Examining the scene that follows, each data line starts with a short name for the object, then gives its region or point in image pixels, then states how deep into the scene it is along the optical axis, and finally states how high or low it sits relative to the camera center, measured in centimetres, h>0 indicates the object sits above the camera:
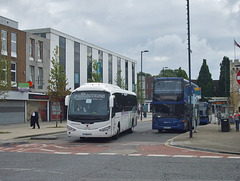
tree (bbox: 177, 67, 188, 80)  7474 +674
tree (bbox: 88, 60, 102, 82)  4444 +364
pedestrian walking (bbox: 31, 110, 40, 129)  2897 -115
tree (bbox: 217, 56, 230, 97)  8025 +624
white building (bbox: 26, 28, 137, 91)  4594 +761
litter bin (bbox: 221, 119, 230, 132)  2305 -143
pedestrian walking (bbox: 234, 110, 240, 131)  2353 -107
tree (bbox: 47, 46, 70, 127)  3109 +195
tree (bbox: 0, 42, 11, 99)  2400 +196
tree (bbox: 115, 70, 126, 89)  5662 +374
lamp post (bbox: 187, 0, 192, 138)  1922 +353
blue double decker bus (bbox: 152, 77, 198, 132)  2328 +6
